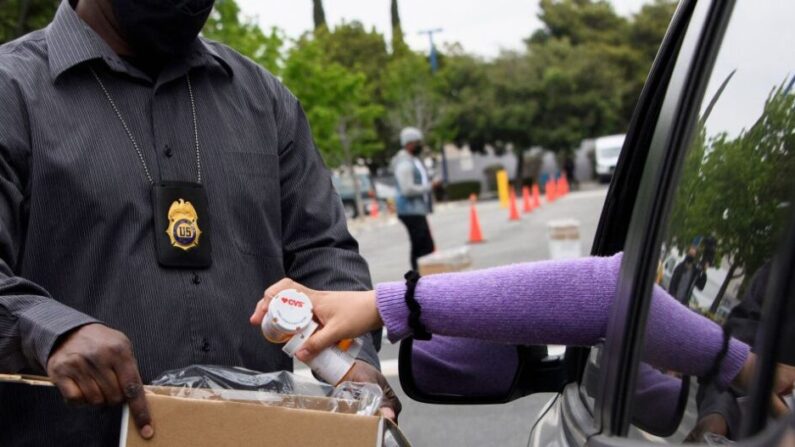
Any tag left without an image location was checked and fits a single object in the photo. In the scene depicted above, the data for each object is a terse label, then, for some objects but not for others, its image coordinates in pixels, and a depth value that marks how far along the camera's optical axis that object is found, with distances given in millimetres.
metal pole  51188
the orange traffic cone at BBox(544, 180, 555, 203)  32559
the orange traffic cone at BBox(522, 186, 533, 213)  26875
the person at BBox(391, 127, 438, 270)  11320
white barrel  11836
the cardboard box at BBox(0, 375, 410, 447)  1484
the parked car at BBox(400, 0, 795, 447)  1073
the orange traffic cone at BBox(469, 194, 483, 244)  18703
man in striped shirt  2025
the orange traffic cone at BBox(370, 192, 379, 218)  33750
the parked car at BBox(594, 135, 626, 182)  42062
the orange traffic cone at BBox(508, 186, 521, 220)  24453
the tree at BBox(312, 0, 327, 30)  63312
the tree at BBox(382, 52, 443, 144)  48656
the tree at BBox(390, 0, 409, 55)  56156
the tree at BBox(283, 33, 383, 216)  32312
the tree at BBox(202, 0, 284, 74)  22139
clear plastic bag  1576
